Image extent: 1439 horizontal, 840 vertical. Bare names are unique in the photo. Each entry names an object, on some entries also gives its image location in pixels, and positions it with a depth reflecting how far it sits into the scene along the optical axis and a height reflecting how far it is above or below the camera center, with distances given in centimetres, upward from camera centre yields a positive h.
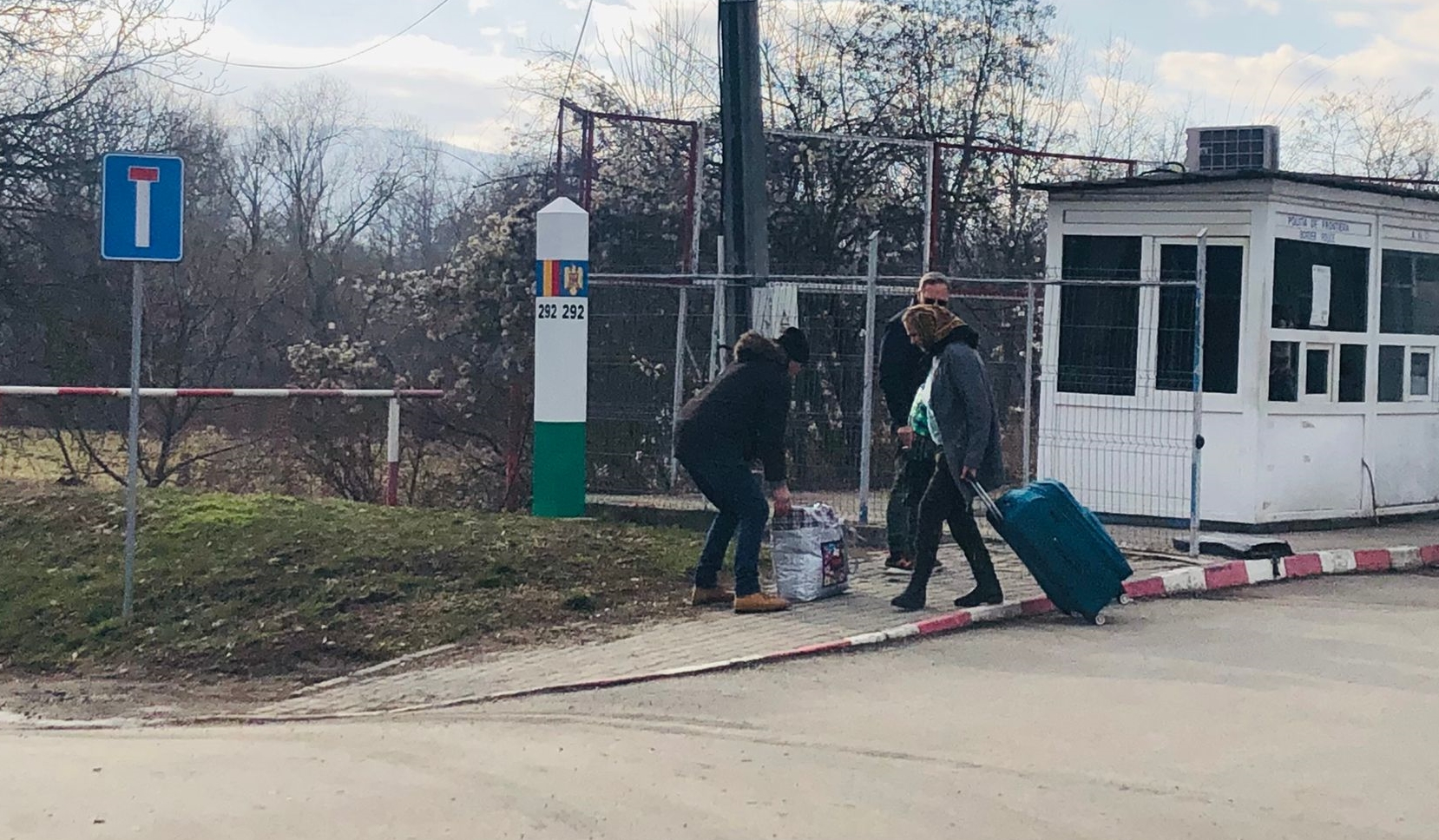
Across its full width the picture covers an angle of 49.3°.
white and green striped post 1188 +40
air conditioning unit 1377 +237
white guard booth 1236 +54
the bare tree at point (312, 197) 4981 +648
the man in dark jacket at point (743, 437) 908 -21
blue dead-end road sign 905 +101
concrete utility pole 1098 +183
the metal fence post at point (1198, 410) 1070 +3
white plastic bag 948 -90
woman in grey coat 898 -20
